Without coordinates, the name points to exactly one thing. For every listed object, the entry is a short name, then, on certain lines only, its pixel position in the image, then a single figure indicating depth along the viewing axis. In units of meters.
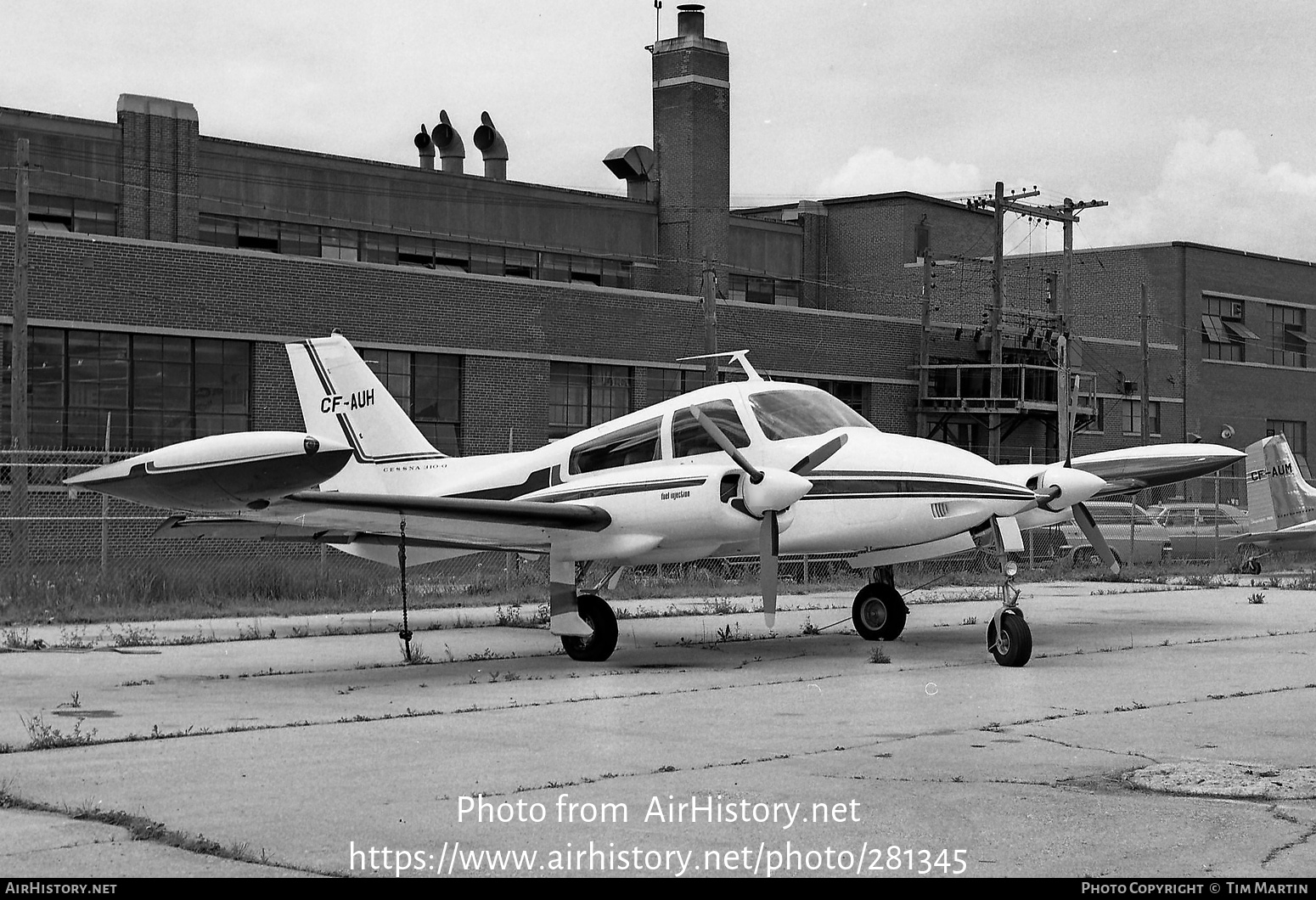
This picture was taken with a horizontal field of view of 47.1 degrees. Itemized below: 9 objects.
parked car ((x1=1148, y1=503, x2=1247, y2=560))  35.72
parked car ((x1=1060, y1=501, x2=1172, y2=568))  34.94
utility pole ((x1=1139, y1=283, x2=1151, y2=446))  55.19
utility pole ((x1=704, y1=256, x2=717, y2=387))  34.41
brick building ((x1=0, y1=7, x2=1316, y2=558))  35.69
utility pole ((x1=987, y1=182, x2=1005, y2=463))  51.31
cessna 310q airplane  14.42
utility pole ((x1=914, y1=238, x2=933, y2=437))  52.31
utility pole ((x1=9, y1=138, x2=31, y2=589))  27.34
